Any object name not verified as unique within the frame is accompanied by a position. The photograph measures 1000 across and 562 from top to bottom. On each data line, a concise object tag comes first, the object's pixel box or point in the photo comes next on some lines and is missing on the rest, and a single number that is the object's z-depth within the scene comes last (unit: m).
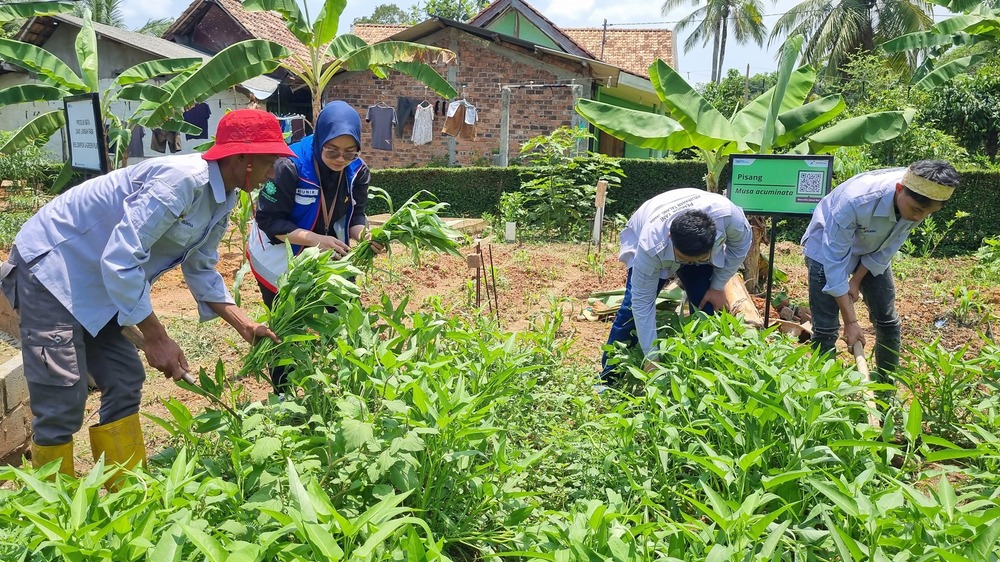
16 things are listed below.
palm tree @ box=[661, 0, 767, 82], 36.31
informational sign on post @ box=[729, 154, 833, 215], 4.26
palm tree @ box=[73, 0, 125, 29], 28.98
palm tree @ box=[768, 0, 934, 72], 24.09
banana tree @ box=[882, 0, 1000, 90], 7.44
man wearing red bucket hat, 2.46
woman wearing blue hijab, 3.24
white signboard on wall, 4.82
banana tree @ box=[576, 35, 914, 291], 5.78
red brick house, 14.78
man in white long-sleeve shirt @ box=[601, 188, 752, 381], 3.23
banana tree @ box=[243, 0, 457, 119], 7.49
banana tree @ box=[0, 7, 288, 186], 6.72
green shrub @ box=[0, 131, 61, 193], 12.27
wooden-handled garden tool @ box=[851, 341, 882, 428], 2.91
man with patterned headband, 3.34
